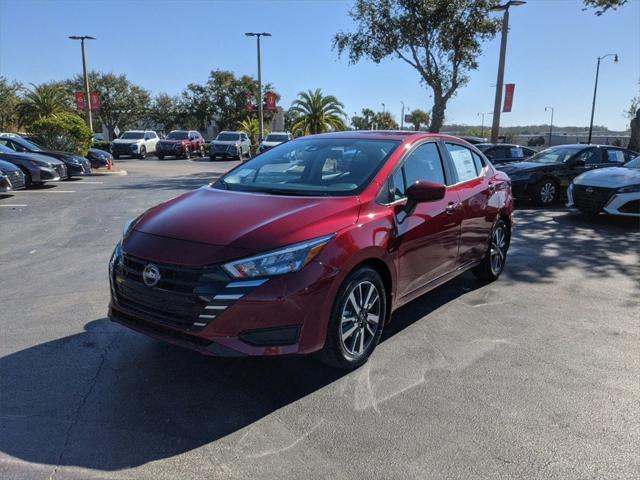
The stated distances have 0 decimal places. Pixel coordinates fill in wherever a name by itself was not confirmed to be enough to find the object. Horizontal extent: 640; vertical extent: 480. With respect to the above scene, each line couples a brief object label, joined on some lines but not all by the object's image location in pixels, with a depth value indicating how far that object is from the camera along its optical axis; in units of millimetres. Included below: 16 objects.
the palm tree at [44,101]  28750
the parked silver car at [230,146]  31984
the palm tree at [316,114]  41031
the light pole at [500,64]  18353
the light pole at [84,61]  28139
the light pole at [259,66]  32419
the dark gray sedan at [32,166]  14227
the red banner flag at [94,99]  31641
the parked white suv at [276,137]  30959
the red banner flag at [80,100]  31247
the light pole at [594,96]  43938
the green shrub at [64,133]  20438
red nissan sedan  3156
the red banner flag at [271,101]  36422
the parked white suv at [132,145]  32250
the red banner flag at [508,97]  20375
